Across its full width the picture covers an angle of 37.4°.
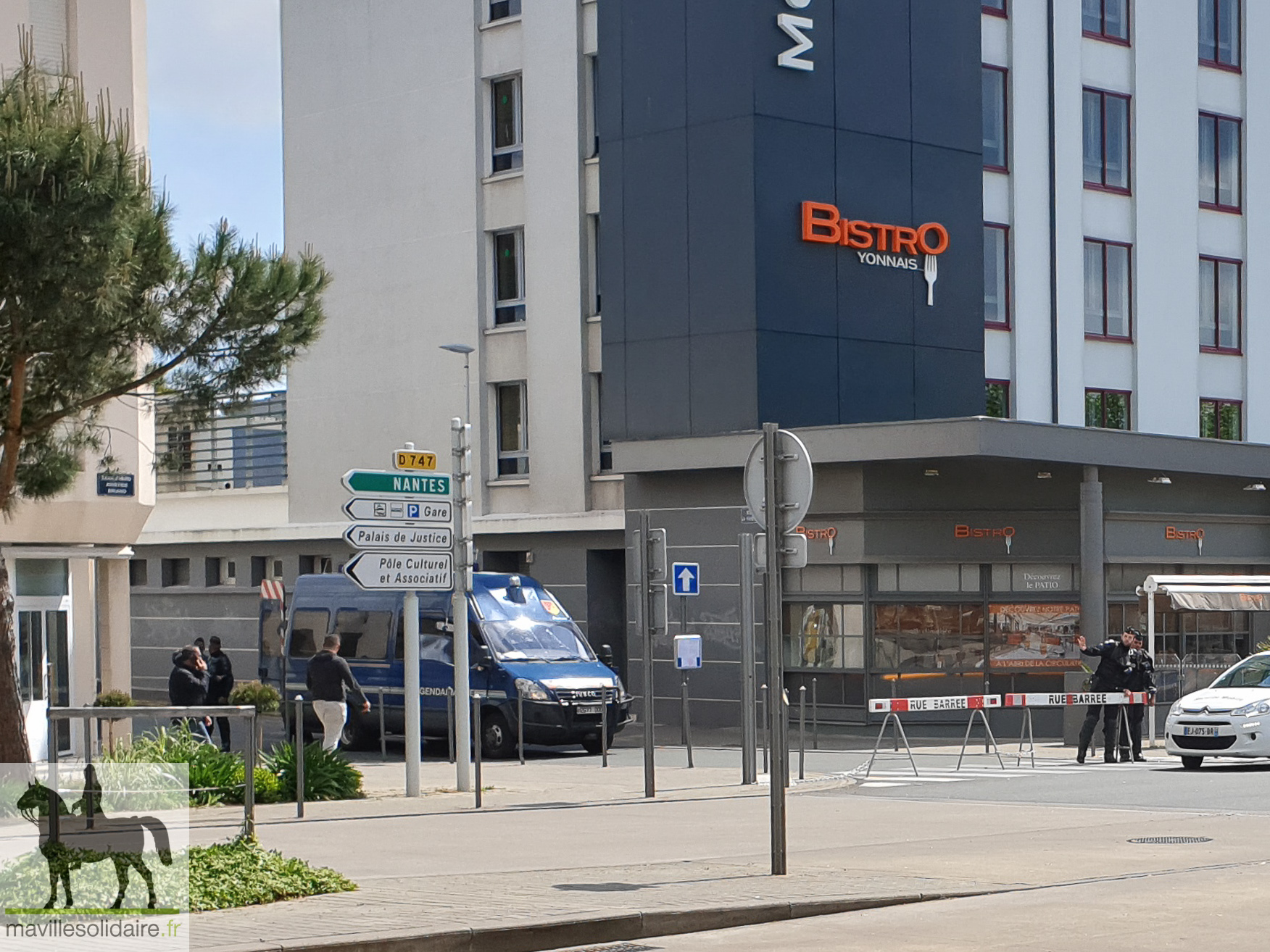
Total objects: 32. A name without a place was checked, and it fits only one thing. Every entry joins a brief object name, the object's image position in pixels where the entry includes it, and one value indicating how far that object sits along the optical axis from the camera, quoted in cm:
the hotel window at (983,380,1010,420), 3450
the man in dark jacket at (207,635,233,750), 2809
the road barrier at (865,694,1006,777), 2300
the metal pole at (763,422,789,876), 1160
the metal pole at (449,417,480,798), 2025
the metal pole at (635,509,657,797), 1998
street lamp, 3319
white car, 2191
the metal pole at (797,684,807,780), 2174
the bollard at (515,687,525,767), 2461
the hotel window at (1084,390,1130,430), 3644
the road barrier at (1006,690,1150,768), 2419
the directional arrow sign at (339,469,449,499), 1933
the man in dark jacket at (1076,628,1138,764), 2448
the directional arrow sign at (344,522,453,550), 1931
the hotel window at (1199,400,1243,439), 3831
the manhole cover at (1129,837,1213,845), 1453
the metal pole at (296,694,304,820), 1736
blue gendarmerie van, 2588
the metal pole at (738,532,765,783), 2123
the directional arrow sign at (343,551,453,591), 1934
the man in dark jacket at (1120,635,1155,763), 2481
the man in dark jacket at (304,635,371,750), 2211
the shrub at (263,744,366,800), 1897
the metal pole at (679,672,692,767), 2270
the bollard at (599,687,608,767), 2398
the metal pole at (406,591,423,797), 1969
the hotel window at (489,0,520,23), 3688
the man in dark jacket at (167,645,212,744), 2442
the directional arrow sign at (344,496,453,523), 1933
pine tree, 1335
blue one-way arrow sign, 2259
